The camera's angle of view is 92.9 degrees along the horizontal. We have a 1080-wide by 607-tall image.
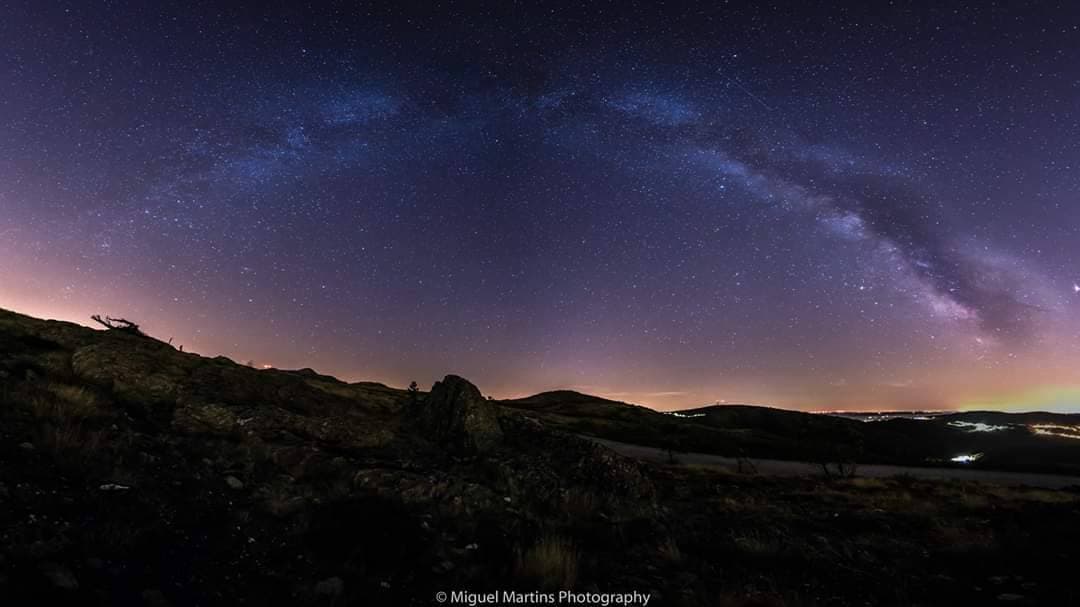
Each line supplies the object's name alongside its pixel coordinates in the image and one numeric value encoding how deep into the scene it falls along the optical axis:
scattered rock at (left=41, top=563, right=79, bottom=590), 5.06
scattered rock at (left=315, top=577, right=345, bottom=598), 6.15
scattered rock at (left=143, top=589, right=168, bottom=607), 5.35
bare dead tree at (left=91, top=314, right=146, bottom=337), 22.11
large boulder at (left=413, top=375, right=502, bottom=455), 14.48
